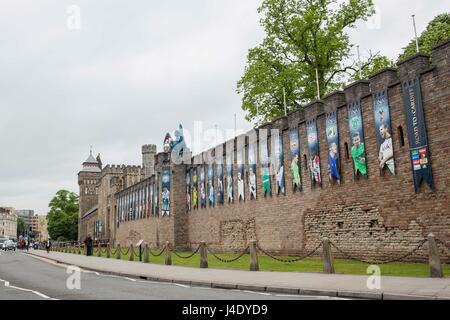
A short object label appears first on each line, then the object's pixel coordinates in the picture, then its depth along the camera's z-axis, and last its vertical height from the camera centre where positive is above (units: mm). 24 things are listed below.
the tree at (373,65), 31656 +11171
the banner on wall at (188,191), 35594 +3406
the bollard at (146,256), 24158 -1018
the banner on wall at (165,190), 37156 +3684
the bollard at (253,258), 16172 -910
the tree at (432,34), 30109 +12655
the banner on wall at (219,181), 30266 +3433
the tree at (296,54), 32156 +12528
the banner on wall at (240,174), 27594 +3491
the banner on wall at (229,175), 28891 +3589
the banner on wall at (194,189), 34281 +3420
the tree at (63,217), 103125 +5306
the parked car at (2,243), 71750 +38
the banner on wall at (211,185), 31609 +3373
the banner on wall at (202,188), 33022 +3278
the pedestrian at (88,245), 37219 -432
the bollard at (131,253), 26578 -885
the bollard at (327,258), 13750 -877
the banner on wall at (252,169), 26209 +3553
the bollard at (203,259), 18578 -989
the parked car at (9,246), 68750 -368
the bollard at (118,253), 29531 -935
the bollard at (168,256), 21125 -919
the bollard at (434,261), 11484 -933
